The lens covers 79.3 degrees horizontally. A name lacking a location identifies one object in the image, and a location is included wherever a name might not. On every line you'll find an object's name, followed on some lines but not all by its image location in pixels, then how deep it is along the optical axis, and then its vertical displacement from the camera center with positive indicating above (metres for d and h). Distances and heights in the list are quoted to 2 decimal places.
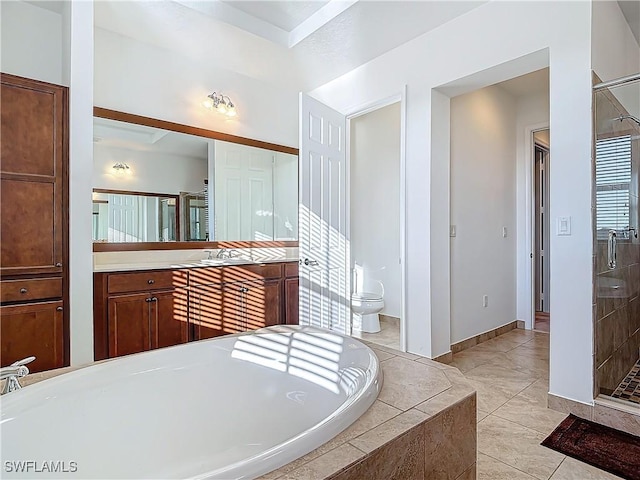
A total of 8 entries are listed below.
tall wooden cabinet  2.18 +0.12
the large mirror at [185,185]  2.99 +0.51
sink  3.12 -0.16
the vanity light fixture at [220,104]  3.49 +1.28
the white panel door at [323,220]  3.26 +0.20
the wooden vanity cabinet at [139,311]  2.48 -0.47
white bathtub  1.17 -0.60
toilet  4.00 -0.69
